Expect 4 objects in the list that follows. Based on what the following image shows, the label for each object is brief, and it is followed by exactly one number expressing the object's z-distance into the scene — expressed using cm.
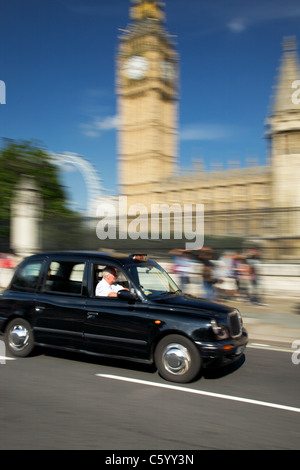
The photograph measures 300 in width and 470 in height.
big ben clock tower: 7931
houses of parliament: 6869
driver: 610
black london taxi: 545
